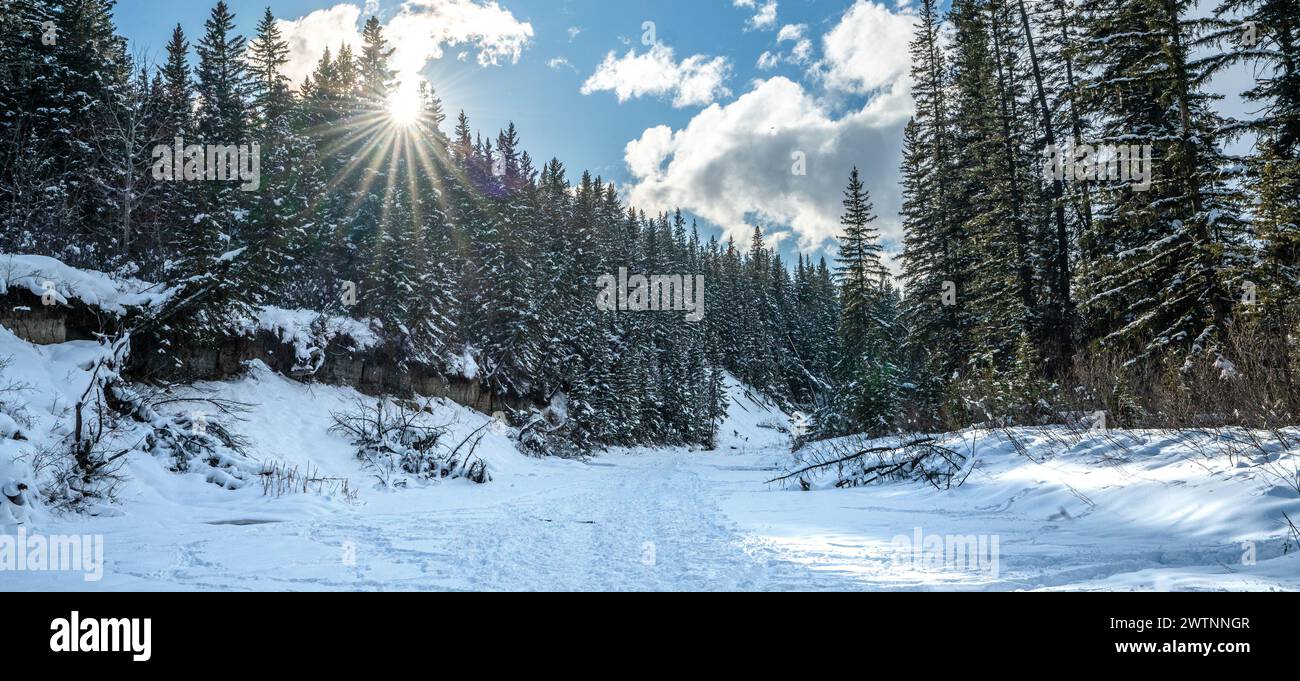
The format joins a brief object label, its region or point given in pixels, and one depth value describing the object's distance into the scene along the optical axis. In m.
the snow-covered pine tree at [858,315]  29.28
